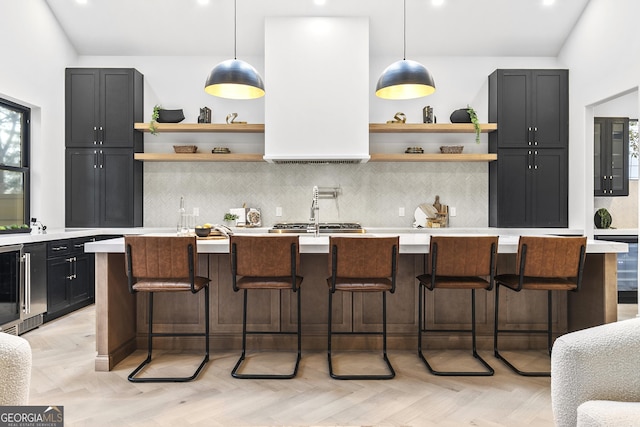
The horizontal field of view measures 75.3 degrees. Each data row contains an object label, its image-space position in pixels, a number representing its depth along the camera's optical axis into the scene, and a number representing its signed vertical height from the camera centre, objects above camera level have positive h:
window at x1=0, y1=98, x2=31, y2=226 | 4.62 +0.59
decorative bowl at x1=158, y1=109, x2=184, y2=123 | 5.46 +1.29
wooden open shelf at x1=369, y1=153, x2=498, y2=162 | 5.32 +0.73
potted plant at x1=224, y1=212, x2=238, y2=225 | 5.61 -0.05
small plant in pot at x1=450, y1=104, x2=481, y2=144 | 5.41 +1.28
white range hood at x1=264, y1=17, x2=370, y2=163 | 5.06 +1.53
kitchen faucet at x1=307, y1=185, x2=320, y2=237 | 3.37 +0.09
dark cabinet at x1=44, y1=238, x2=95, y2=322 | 4.40 -0.72
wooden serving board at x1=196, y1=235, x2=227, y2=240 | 3.19 -0.19
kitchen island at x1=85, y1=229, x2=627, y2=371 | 3.20 -0.77
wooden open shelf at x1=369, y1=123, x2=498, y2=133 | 5.26 +1.11
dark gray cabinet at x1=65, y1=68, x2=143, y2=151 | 5.38 +1.36
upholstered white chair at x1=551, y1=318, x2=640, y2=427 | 1.38 -0.53
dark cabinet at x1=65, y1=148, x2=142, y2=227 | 5.40 +0.30
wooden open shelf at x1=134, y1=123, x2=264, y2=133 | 5.27 +1.11
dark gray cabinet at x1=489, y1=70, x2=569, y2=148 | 5.38 +1.37
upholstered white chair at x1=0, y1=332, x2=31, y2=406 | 1.34 -0.52
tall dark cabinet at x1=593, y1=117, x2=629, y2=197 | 5.45 +0.77
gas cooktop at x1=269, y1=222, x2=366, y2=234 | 5.00 -0.18
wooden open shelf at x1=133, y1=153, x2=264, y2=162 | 5.34 +0.73
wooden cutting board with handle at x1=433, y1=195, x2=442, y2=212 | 5.73 +0.12
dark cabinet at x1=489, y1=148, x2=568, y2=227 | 5.38 +0.34
